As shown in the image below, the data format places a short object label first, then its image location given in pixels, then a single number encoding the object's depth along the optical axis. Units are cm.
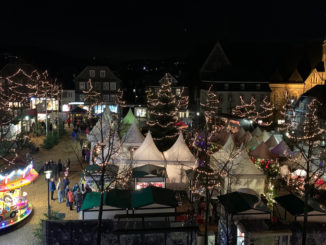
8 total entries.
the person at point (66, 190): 1413
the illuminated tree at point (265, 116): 3100
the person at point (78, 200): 1301
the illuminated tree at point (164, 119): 2234
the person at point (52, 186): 1445
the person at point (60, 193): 1416
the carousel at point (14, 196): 1160
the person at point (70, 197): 1356
